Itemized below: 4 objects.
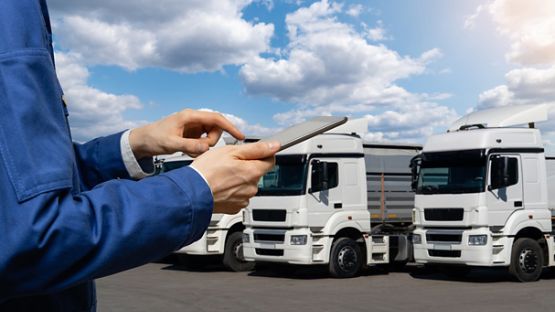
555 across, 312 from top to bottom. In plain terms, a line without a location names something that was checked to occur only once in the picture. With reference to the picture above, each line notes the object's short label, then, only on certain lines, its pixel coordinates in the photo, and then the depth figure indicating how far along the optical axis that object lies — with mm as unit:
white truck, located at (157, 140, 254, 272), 16180
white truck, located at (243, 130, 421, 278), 14656
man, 1167
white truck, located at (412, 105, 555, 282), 13703
